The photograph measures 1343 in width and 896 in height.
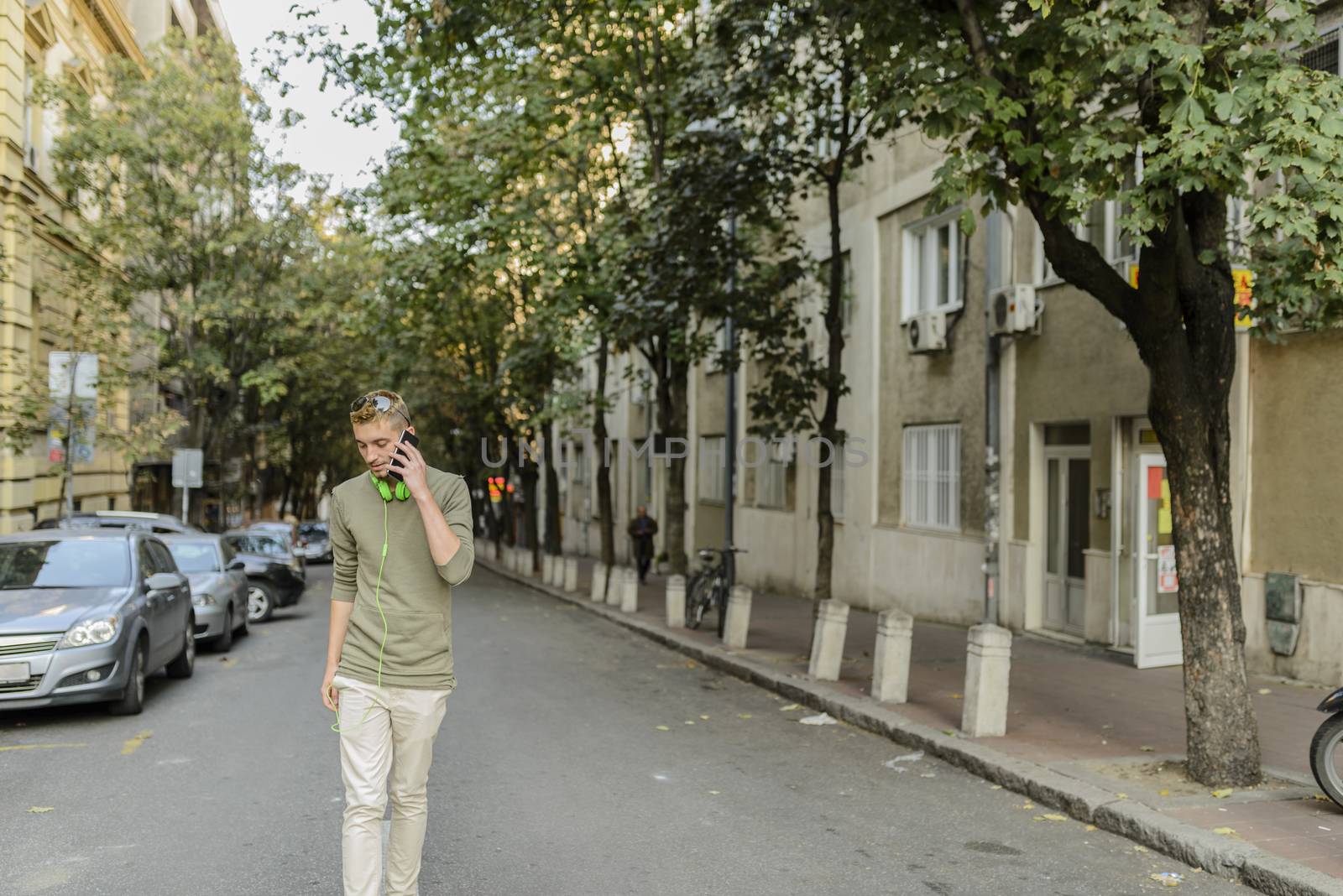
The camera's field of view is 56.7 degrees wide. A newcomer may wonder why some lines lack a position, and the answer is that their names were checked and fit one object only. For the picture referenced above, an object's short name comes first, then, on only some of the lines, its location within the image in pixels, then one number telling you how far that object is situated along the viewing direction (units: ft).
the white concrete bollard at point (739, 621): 49.62
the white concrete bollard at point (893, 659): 34.55
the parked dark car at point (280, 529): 82.02
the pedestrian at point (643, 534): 94.89
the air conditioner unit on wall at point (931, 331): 58.08
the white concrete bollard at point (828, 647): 39.50
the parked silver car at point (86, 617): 30.99
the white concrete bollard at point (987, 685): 29.58
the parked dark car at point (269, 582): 66.54
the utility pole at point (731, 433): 53.29
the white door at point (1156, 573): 39.78
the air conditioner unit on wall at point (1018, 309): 50.14
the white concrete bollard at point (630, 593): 68.33
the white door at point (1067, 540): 49.16
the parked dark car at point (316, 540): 142.10
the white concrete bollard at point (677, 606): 59.36
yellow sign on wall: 34.17
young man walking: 14.03
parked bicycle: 55.62
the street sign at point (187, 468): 89.40
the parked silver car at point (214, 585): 49.80
